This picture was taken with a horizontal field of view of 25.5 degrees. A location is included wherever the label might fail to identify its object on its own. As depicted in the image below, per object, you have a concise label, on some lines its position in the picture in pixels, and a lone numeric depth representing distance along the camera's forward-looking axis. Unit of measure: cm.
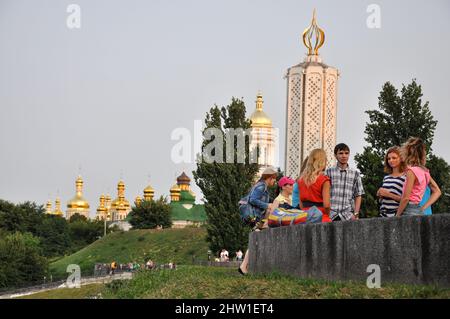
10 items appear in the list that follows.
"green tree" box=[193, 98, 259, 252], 5159
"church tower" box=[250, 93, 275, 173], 10819
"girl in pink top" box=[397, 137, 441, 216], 1228
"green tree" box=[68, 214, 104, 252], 13450
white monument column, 5953
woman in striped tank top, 1308
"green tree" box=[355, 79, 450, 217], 3878
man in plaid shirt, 1454
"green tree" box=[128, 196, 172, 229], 10600
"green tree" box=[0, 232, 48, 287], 7600
